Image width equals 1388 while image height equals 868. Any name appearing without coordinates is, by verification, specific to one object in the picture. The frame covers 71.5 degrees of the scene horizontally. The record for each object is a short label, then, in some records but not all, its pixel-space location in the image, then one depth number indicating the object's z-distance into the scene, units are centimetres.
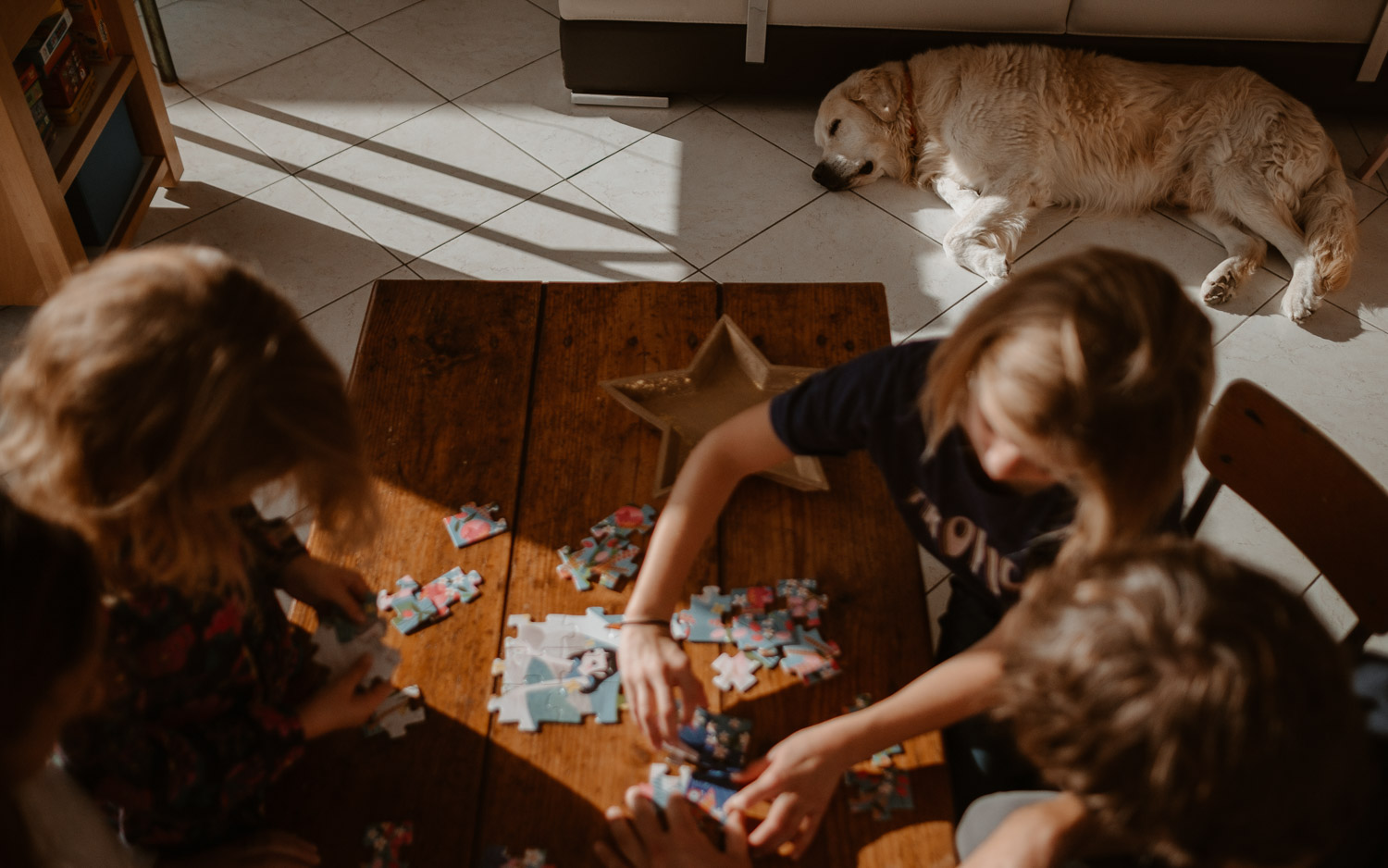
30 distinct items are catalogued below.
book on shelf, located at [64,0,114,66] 280
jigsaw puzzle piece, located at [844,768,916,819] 120
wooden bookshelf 236
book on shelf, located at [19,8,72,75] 253
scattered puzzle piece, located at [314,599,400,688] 125
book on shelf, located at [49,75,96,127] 265
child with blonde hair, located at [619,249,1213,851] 107
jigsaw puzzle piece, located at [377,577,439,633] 133
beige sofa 335
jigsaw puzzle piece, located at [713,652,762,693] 130
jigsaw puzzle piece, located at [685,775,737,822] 119
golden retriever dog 310
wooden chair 135
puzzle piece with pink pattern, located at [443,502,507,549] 143
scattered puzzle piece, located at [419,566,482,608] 136
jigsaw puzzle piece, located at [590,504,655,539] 145
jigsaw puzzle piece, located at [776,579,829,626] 137
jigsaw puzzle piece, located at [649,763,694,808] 119
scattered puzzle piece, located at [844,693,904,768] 123
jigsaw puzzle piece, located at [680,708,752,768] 123
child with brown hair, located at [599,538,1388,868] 84
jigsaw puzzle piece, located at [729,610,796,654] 133
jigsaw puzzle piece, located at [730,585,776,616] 137
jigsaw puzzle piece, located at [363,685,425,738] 123
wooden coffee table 117
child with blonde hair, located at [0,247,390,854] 99
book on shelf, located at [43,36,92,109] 260
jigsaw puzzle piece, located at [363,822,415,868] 112
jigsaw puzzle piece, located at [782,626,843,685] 131
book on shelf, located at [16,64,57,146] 248
